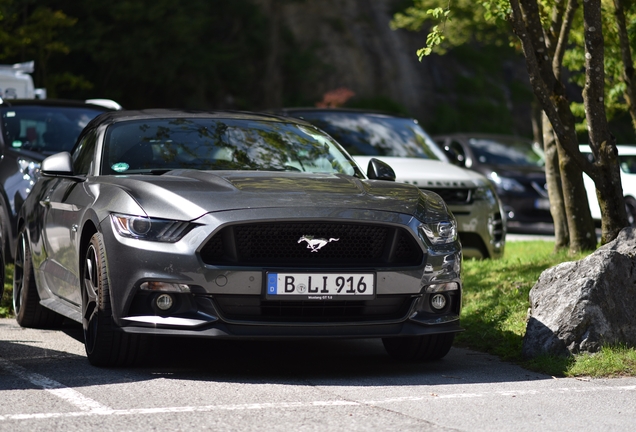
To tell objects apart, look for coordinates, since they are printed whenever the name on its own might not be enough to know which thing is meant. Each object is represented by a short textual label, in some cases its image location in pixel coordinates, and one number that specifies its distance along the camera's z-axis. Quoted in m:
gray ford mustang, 6.10
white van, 18.28
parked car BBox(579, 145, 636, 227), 19.94
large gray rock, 6.86
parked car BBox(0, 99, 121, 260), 10.73
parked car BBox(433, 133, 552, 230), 19.95
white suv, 11.23
